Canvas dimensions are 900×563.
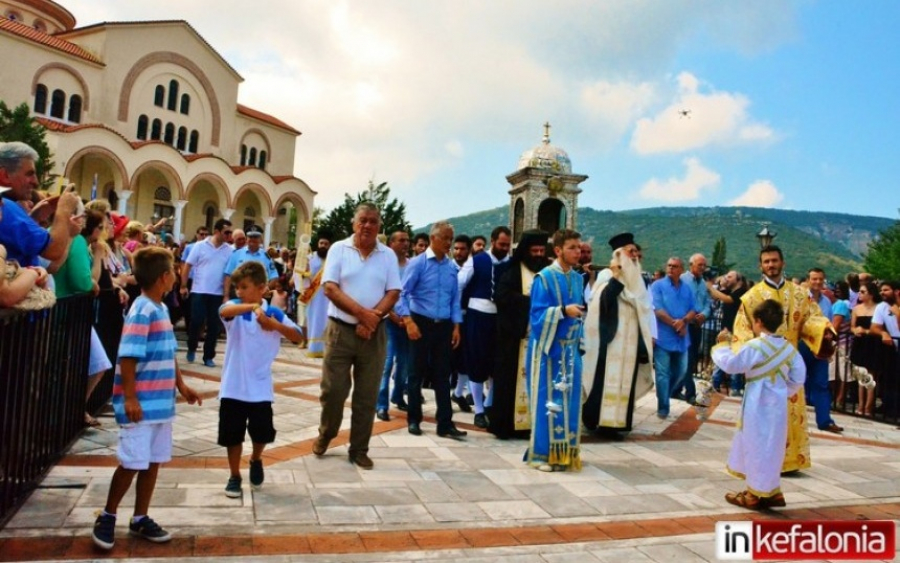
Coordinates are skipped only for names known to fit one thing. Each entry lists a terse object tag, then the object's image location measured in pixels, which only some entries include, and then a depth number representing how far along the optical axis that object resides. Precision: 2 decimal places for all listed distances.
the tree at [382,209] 34.09
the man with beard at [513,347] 6.60
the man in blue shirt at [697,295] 9.81
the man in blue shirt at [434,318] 6.44
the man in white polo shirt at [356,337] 5.30
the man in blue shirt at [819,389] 8.30
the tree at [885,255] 36.91
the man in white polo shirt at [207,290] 9.48
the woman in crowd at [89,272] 4.98
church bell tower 23.16
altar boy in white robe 4.80
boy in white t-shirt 4.28
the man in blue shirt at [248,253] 9.21
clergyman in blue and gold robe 5.52
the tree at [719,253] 75.21
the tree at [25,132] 23.66
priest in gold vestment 6.14
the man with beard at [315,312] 9.35
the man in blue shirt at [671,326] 8.93
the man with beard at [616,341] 7.04
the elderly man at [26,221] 3.74
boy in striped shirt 3.45
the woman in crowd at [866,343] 9.85
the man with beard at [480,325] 7.09
